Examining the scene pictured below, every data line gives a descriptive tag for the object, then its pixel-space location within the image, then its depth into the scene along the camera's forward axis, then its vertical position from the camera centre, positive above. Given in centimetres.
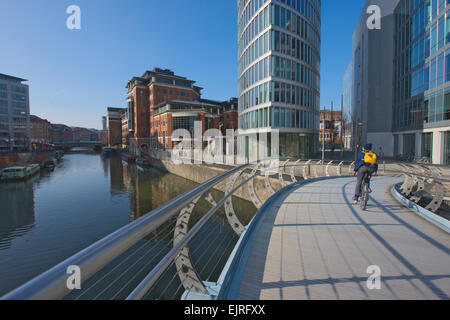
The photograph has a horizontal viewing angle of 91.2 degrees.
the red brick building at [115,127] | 9619 +1039
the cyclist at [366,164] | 501 -35
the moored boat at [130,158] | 4975 -177
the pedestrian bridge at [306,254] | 114 -141
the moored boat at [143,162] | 4320 -234
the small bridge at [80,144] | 9938 +304
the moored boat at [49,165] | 3936 -257
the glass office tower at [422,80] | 2088 +772
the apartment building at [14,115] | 6197 +1076
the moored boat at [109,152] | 7406 -53
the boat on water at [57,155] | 6145 -127
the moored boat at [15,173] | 2906 -300
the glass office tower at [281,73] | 2641 +989
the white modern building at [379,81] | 3362 +1085
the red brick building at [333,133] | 6886 +526
